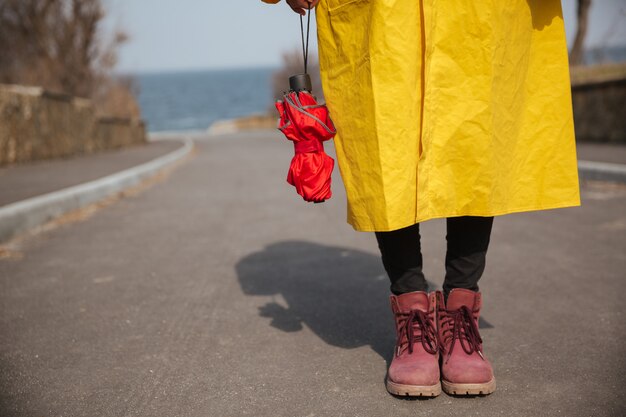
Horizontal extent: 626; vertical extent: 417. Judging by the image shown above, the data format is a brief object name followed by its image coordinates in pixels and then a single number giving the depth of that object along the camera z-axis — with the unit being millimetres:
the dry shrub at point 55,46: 16641
